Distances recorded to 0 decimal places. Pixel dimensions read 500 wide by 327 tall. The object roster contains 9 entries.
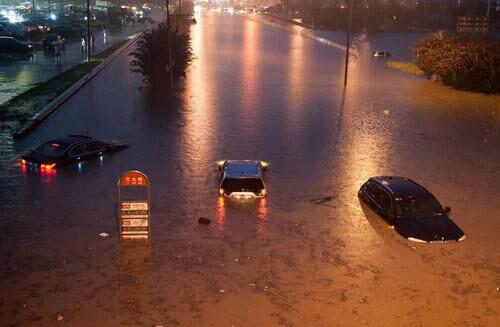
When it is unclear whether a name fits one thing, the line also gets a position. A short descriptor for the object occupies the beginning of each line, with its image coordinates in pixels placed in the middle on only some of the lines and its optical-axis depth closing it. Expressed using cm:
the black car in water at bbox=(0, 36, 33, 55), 6122
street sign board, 1620
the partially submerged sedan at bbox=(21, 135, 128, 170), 2312
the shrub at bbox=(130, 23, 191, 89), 4381
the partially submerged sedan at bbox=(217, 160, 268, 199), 2038
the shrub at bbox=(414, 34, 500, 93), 4572
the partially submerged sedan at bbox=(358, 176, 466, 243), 1762
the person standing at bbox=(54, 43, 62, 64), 5572
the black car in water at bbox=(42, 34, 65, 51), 6350
